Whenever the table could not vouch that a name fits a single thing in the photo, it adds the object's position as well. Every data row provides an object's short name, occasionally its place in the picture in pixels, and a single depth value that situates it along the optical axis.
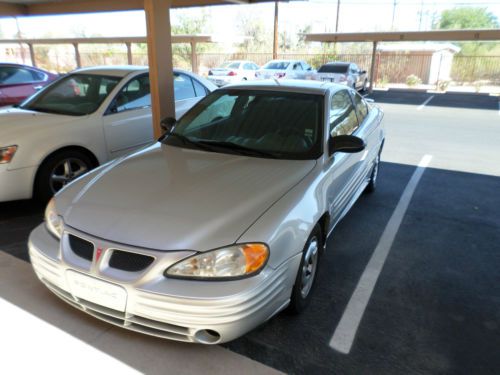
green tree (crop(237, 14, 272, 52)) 54.84
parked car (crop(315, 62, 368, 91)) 16.88
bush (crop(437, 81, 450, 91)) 22.02
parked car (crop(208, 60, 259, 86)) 18.77
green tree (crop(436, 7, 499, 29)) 56.34
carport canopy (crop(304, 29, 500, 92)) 17.02
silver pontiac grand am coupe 2.14
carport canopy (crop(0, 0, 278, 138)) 4.80
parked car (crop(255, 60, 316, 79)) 18.02
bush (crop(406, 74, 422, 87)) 25.19
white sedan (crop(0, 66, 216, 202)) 4.20
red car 8.33
